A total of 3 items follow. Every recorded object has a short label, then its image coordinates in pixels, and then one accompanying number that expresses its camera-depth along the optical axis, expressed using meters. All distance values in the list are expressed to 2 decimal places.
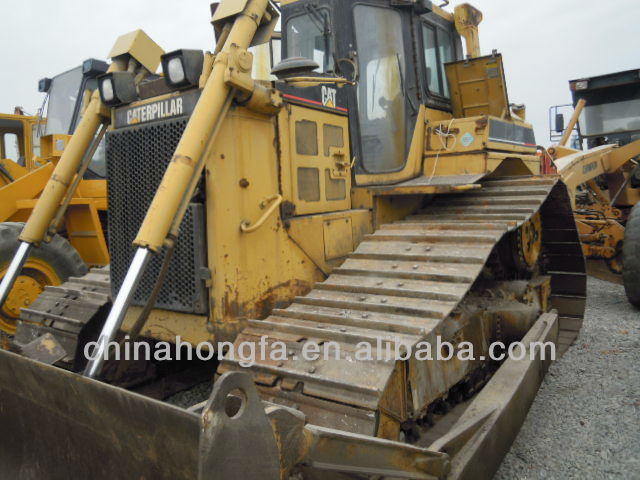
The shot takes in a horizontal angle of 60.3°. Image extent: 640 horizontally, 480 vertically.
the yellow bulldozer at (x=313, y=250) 1.99
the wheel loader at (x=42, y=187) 5.30
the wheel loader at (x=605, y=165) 7.09
